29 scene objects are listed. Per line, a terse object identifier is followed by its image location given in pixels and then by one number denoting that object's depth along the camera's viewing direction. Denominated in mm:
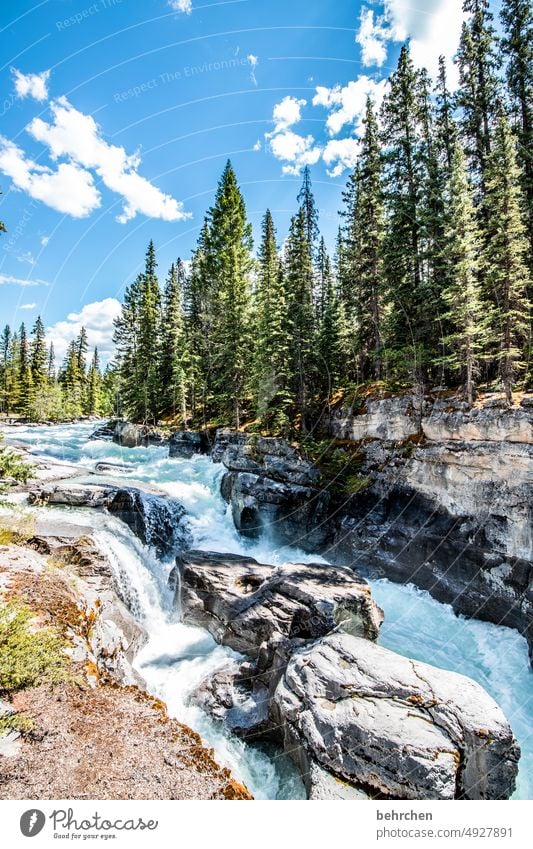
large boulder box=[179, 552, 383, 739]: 8789
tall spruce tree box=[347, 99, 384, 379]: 20453
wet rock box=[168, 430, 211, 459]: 30250
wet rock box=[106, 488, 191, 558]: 15461
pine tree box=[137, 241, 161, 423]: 37688
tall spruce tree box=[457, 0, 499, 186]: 20656
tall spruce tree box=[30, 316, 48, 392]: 55344
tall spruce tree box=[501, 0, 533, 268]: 19750
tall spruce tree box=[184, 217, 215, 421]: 34312
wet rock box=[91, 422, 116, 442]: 38509
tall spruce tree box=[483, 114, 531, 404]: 13766
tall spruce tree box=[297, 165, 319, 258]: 35562
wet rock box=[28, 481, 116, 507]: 15576
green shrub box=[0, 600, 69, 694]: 4625
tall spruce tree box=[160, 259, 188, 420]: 33750
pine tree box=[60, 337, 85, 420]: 64075
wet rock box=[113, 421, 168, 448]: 33500
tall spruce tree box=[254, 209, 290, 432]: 22234
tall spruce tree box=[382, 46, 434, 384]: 18297
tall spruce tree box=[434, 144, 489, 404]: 14539
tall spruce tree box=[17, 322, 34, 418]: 53156
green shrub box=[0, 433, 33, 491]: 6855
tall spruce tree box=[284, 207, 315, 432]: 22422
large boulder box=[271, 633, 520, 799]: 5922
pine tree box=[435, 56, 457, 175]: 21603
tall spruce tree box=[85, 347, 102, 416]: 71125
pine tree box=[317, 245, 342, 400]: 24266
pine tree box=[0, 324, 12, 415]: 56659
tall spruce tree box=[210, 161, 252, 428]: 27438
